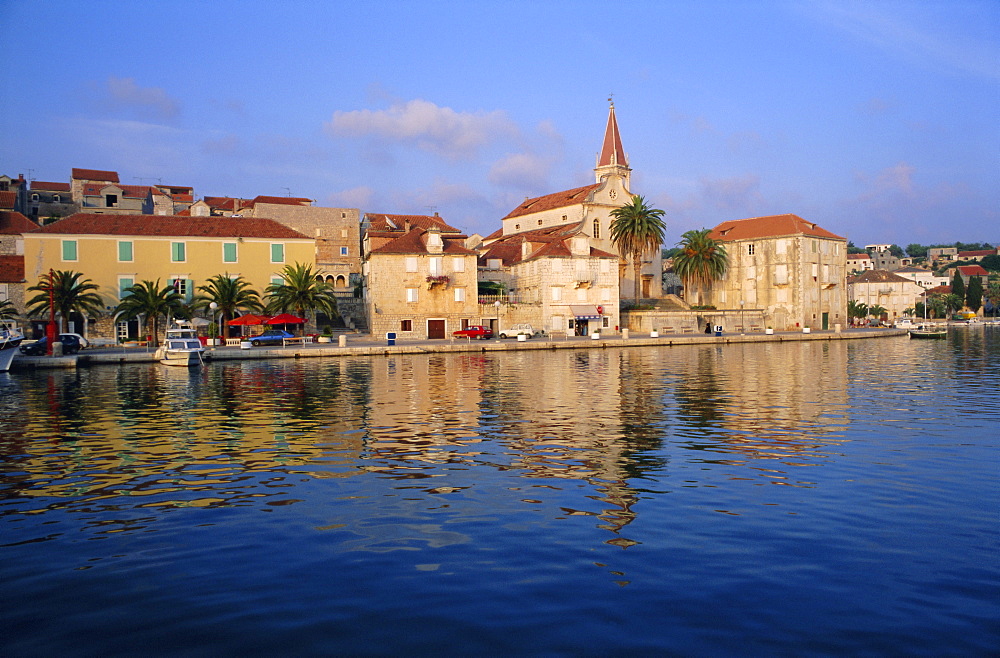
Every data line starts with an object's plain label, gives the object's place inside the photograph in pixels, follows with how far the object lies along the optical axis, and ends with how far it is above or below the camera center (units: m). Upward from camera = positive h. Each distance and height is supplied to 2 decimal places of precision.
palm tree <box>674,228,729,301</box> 80.81 +7.93
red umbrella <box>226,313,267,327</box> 51.53 +1.24
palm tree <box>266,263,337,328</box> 54.47 +3.38
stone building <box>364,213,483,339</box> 60.03 +4.10
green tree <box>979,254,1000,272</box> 181.25 +15.07
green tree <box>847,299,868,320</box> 114.12 +2.05
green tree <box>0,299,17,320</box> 51.83 +2.41
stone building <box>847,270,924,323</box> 128.25 +5.47
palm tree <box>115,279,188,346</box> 50.84 +2.62
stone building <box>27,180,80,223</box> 90.88 +18.26
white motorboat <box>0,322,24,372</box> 37.81 -0.23
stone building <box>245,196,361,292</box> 81.81 +12.71
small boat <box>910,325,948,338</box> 73.19 -1.28
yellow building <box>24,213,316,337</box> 52.88 +7.04
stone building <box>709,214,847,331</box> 81.56 +6.25
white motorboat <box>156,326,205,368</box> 39.34 -0.78
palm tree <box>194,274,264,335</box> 52.94 +3.23
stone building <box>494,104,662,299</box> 80.94 +14.61
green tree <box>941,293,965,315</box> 132.62 +3.62
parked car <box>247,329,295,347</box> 52.88 -0.14
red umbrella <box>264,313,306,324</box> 50.97 +1.24
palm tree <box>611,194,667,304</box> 75.94 +10.92
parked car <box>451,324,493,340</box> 60.84 -0.08
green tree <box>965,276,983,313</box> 136.25 +5.02
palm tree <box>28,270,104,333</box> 50.03 +3.31
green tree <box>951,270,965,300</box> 136.64 +6.55
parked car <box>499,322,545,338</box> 61.19 -0.03
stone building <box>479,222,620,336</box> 66.38 +4.14
